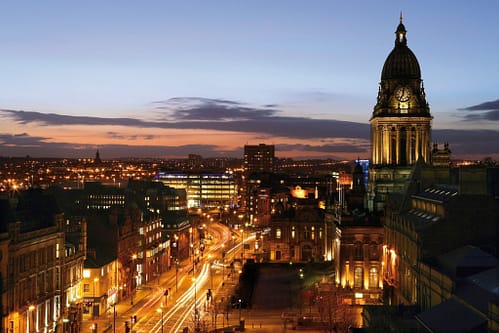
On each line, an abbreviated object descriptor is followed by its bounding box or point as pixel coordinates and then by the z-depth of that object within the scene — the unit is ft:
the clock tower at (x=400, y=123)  375.86
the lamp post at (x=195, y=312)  271.55
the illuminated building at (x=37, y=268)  225.97
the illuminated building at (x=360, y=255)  356.18
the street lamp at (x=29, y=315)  236.02
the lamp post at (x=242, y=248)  509.51
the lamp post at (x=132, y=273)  363.66
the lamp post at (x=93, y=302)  303.17
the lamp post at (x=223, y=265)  404.73
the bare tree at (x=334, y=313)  263.23
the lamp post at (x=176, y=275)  379.14
